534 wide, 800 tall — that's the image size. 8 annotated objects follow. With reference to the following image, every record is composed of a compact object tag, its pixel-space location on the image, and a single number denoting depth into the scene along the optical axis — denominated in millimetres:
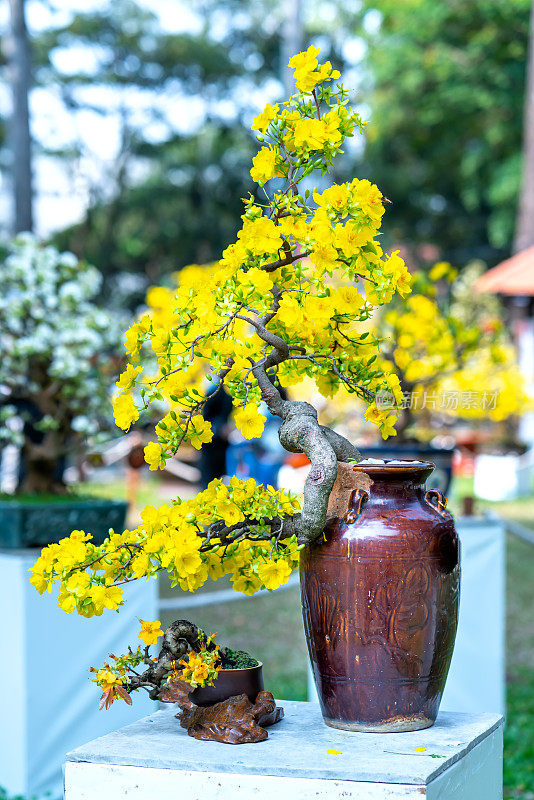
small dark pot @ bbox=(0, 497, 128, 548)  3520
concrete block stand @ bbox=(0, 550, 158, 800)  3303
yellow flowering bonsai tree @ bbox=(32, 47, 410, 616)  1923
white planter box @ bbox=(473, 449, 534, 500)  13211
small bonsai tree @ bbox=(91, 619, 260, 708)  1933
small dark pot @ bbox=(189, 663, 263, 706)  2023
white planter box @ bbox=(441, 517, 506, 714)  4328
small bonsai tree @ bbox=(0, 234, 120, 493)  4078
